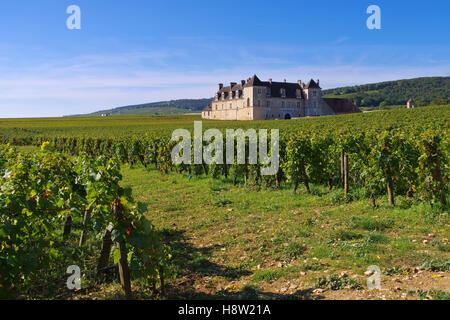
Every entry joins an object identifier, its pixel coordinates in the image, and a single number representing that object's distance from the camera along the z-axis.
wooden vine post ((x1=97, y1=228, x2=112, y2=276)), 6.32
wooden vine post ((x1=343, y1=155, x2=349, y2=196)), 11.50
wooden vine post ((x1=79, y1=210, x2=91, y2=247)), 7.48
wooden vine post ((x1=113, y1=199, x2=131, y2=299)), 4.95
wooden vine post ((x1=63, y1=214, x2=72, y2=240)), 8.62
